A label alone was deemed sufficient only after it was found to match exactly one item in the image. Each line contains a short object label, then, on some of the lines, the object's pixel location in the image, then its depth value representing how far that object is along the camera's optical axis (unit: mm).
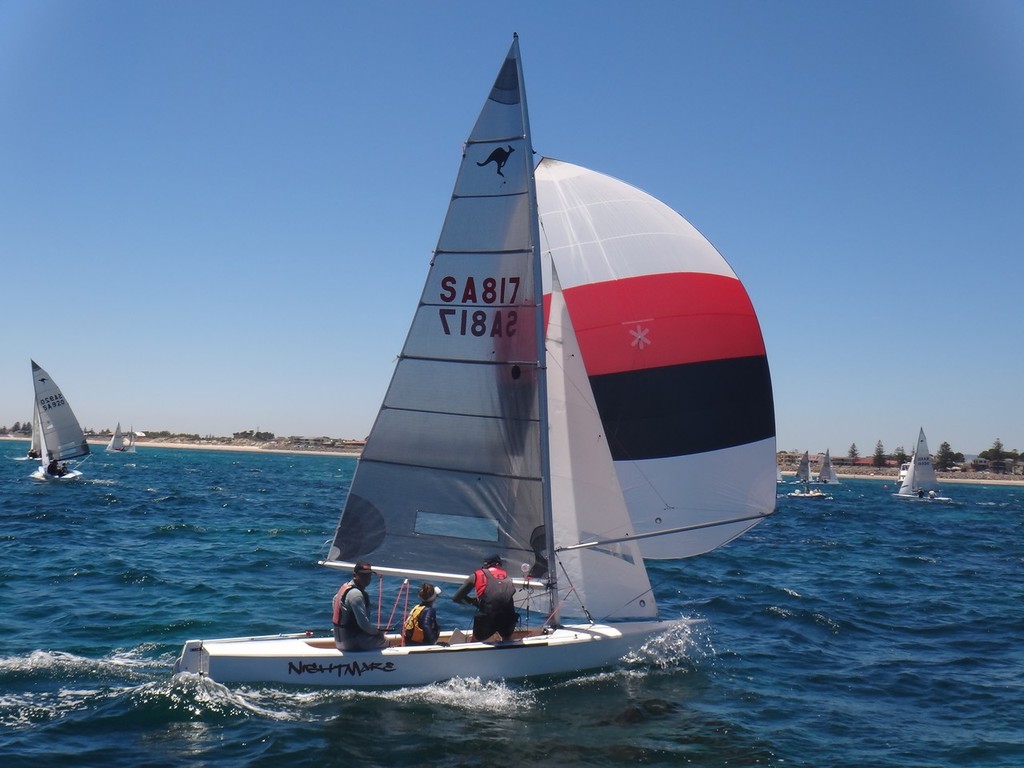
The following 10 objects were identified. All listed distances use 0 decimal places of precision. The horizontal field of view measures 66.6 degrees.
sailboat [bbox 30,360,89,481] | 42812
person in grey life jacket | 10000
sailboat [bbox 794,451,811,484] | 76662
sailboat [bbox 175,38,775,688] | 11172
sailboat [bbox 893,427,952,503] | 61969
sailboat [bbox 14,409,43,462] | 52094
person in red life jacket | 10570
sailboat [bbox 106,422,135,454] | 99838
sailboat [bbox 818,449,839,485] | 83375
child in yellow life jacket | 10570
